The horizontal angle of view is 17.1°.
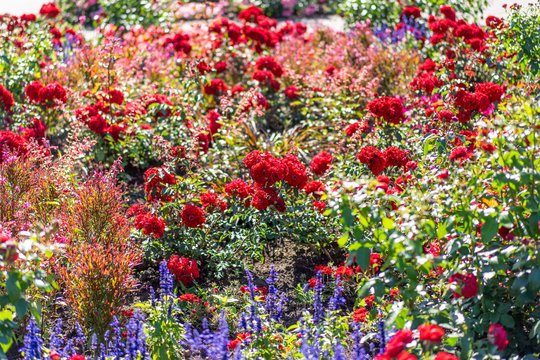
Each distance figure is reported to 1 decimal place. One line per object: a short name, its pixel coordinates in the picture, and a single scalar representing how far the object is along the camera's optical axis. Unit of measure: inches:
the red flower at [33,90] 540.3
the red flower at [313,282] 380.9
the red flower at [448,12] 602.5
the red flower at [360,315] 347.3
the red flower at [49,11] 681.0
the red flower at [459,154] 331.5
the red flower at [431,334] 240.1
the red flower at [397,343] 249.5
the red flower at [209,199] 434.5
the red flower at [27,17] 635.8
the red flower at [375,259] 358.7
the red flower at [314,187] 430.3
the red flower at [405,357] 247.1
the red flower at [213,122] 535.0
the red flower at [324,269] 399.1
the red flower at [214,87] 574.2
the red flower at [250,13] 682.2
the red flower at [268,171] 412.8
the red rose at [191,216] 416.6
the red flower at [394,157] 408.9
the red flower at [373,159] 400.6
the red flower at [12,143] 469.9
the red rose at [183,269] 401.5
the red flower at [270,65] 602.2
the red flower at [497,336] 250.7
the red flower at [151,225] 411.0
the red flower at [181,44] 610.2
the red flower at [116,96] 535.9
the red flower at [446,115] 427.0
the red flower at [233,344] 327.6
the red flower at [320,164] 439.5
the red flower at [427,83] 491.6
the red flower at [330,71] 591.6
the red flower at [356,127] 460.3
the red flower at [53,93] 531.4
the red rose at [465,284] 278.9
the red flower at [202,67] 584.0
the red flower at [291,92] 602.5
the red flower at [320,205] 429.0
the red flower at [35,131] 524.0
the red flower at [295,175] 420.8
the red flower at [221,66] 628.7
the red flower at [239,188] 432.1
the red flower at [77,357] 286.3
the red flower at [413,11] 672.1
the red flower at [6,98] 536.6
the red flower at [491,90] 431.8
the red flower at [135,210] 441.4
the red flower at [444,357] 248.5
